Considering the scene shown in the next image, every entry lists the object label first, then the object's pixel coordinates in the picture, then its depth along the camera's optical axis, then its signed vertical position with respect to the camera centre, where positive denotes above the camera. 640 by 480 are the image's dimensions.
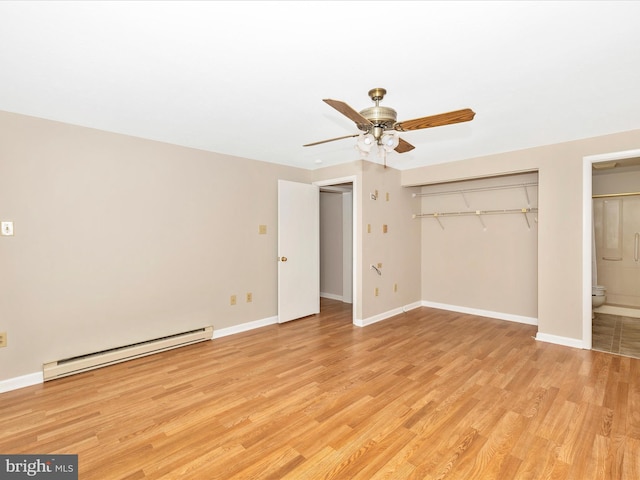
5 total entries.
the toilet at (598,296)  5.02 -0.90
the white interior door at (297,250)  4.72 -0.17
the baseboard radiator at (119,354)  2.95 -1.16
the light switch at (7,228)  2.75 +0.10
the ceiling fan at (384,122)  2.11 +0.80
